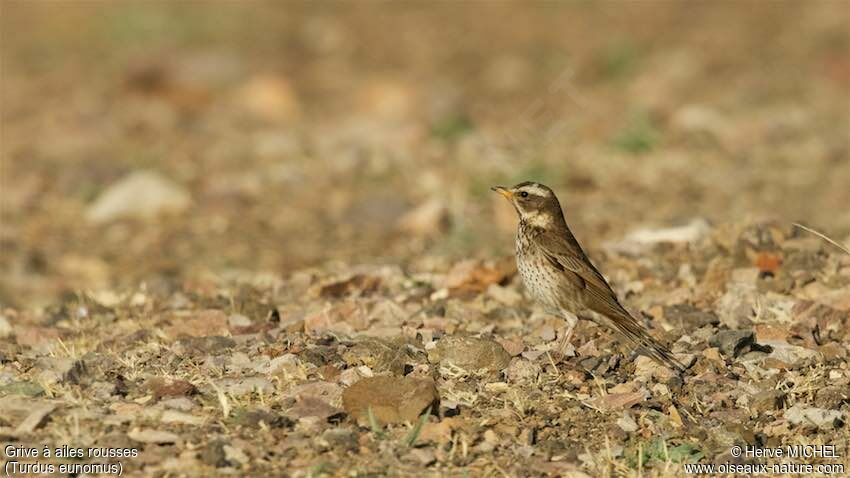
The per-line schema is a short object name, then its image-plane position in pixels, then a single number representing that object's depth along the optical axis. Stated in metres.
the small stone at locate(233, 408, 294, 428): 12.66
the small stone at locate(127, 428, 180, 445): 12.26
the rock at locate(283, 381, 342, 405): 13.33
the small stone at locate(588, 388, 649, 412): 13.52
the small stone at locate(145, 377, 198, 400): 13.25
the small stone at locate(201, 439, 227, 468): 11.89
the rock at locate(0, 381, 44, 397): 13.29
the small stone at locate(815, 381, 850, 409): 13.92
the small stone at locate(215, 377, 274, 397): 13.36
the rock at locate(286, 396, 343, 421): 12.91
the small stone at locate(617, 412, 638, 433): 13.13
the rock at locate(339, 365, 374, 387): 13.77
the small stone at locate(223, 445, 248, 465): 11.99
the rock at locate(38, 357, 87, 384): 13.71
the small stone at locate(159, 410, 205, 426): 12.63
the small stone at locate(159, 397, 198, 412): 12.99
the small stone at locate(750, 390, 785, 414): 13.78
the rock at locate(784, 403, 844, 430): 13.52
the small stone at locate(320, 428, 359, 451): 12.32
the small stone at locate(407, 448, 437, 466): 12.20
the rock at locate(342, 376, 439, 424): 12.86
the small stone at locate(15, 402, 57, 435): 12.37
